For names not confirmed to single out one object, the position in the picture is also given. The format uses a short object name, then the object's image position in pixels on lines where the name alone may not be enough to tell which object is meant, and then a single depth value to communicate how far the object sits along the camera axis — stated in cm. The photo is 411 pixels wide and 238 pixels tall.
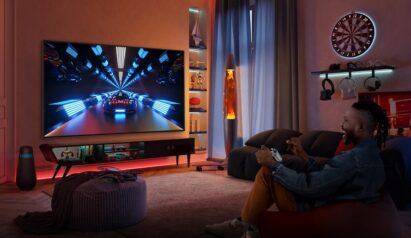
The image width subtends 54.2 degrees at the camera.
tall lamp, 624
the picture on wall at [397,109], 430
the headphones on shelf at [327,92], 503
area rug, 303
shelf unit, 680
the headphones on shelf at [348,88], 488
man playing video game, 197
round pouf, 303
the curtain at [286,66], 550
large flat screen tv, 537
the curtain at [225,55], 636
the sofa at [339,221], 191
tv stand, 510
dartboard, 473
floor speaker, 457
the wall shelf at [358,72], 450
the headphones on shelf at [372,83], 459
